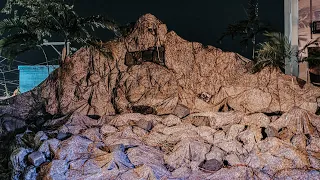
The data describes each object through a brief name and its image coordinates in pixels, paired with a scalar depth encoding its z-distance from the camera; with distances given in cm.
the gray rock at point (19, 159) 1331
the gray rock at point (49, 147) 1329
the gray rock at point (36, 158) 1293
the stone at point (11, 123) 1653
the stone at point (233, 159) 1245
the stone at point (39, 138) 1393
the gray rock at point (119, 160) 1220
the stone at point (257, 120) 1420
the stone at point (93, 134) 1395
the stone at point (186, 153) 1273
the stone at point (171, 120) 1455
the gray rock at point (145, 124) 1455
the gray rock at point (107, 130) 1431
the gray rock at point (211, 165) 1232
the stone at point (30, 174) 1255
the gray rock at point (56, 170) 1211
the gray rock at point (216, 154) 1266
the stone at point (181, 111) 1534
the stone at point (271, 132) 1338
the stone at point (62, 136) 1401
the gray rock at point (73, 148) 1294
